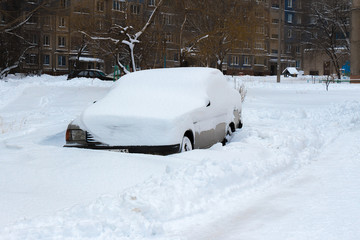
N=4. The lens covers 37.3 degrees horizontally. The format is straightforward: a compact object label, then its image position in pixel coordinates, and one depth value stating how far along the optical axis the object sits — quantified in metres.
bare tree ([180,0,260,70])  28.51
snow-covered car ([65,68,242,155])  8.22
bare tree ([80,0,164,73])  27.59
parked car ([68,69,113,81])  49.91
